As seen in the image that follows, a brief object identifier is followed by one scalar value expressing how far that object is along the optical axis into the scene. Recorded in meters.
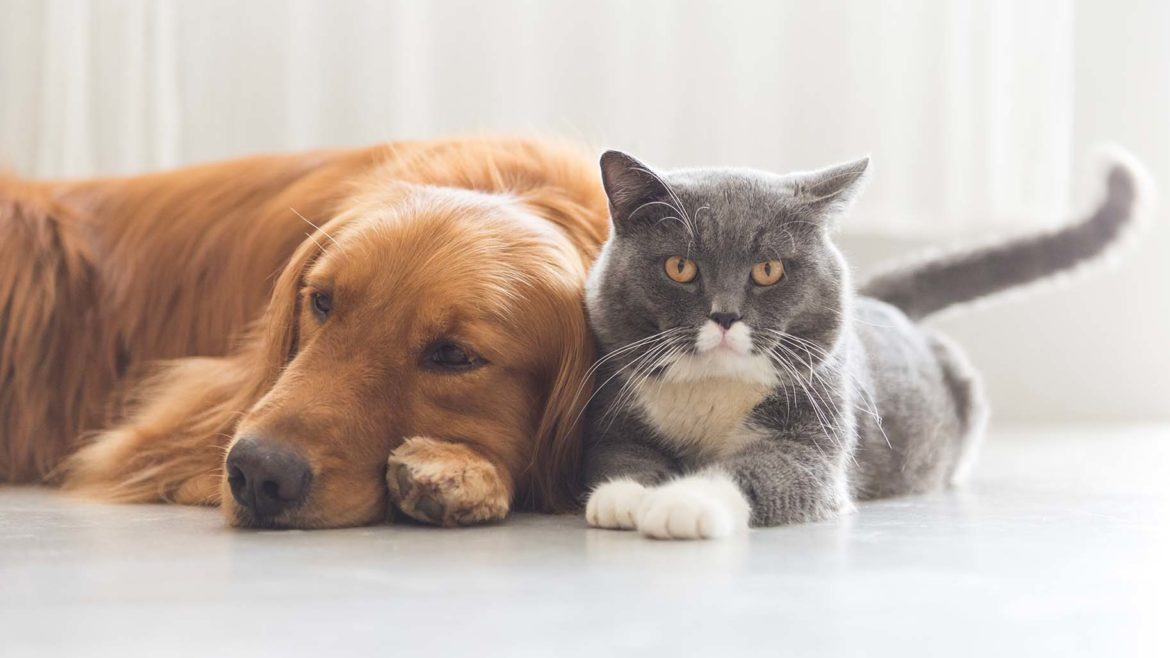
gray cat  0.87
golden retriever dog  0.86
